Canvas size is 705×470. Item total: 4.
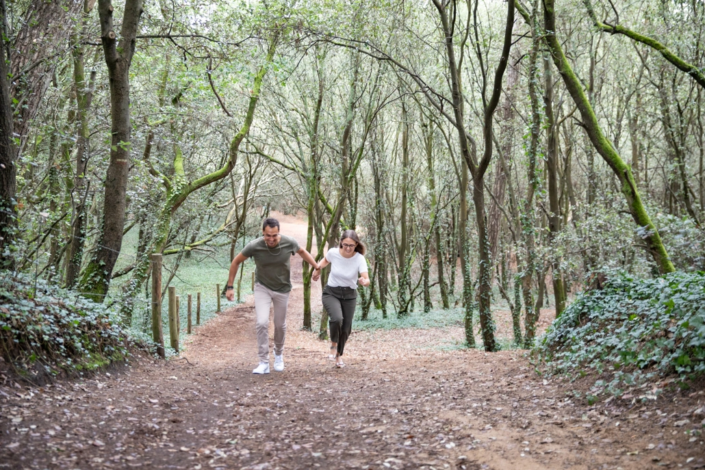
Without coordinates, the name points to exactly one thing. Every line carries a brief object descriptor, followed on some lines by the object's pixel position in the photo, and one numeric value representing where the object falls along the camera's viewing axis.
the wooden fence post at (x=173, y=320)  9.81
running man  7.12
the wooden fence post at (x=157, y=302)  8.58
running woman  7.50
